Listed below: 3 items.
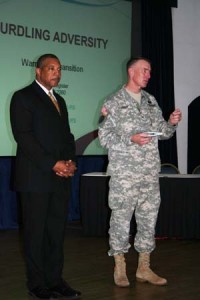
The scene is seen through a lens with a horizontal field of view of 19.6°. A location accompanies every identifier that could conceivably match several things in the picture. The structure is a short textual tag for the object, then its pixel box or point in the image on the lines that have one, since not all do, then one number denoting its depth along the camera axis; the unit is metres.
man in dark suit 3.38
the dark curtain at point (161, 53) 7.68
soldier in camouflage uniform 3.85
